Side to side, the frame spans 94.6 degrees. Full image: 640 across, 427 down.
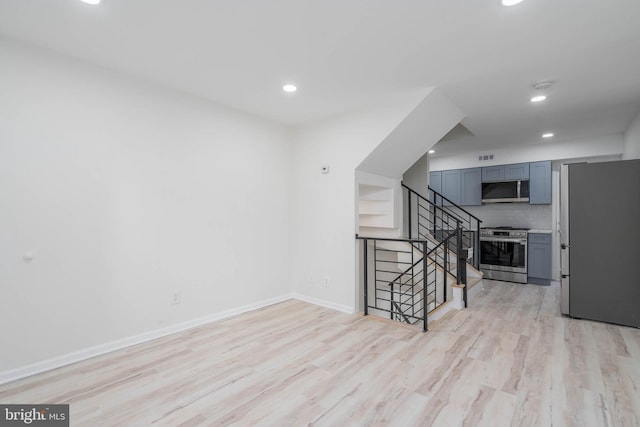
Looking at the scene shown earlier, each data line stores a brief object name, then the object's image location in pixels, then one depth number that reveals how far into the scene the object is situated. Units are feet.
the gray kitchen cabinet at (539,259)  16.88
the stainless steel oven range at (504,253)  17.48
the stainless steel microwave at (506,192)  18.21
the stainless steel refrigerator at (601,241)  10.45
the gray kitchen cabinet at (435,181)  21.79
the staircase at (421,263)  12.69
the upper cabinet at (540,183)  17.53
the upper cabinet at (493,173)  19.08
